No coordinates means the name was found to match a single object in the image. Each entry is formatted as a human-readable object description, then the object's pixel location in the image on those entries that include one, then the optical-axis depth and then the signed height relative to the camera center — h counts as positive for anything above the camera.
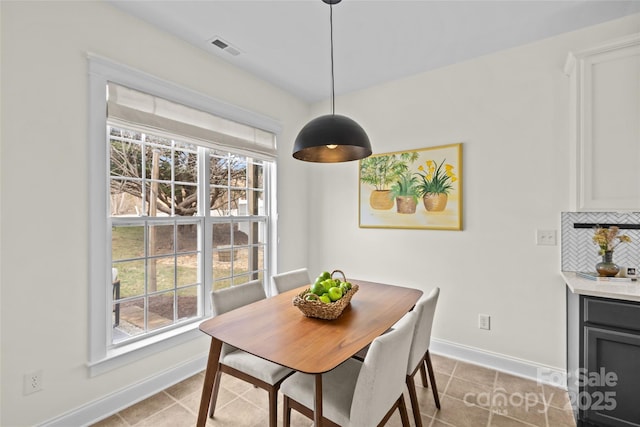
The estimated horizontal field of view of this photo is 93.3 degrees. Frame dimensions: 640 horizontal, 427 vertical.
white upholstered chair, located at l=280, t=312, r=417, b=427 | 1.21 -0.83
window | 1.97 +0.05
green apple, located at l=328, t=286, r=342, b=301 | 1.72 -0.46
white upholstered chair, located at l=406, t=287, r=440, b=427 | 1.69 -0.74
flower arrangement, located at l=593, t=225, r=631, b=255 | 2.02 -0.17
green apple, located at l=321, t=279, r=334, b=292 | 1.77 -0.42
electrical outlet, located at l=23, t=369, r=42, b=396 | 1.67 -0.95
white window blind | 2.01 +0.72
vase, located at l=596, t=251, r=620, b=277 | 2.03 -0.36
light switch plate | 2.36 -0.19
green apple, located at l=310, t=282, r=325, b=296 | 1.77 -0.45
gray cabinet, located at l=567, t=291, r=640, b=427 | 1.67 -0.85
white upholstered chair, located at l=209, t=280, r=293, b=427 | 1.62 -0.86
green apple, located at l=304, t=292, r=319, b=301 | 1.73 -0.49
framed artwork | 2.77 +0.24
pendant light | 1.64 +0.44
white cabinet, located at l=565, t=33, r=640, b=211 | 1.89 +0.57
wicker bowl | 1.66 -0.53
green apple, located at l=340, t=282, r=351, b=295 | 1.82 -0.46
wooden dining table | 1.27 -0.61
